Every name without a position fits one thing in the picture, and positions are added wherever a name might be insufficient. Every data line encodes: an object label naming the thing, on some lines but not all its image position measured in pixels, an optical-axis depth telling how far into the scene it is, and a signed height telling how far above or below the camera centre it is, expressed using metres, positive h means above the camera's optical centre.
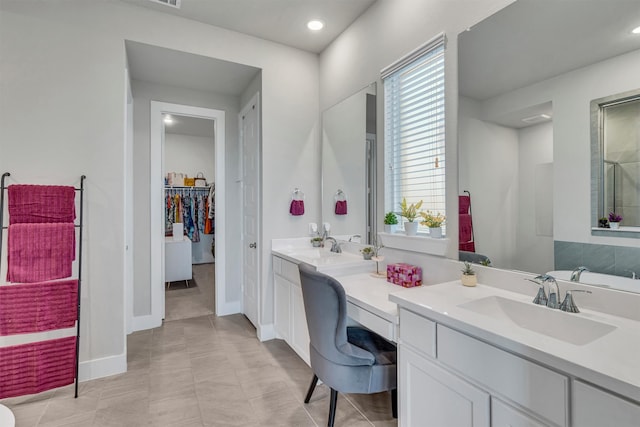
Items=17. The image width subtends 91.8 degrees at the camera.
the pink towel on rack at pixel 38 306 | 2.07 -0.63
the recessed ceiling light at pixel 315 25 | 2.80 +1.74
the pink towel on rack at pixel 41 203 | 2.09 +0.08
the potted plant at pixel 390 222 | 2.34 -0.06
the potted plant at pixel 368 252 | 2.52 -0.31
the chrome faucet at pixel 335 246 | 2.96 -0.31
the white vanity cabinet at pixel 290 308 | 2.49 -0.82
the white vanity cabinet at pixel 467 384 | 0.94 -0.61
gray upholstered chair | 1.64 -0.77
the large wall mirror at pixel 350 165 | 2.61 +0.45
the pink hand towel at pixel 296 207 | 3.17 +0.07
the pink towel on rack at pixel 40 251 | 2.04 -0.24
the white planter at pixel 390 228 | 2.34 -0.11
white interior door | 3.24 +0.10
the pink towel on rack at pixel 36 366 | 2.04 -1.03
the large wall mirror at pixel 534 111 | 1.28 +0.50
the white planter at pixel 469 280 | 1.67 -0.36
